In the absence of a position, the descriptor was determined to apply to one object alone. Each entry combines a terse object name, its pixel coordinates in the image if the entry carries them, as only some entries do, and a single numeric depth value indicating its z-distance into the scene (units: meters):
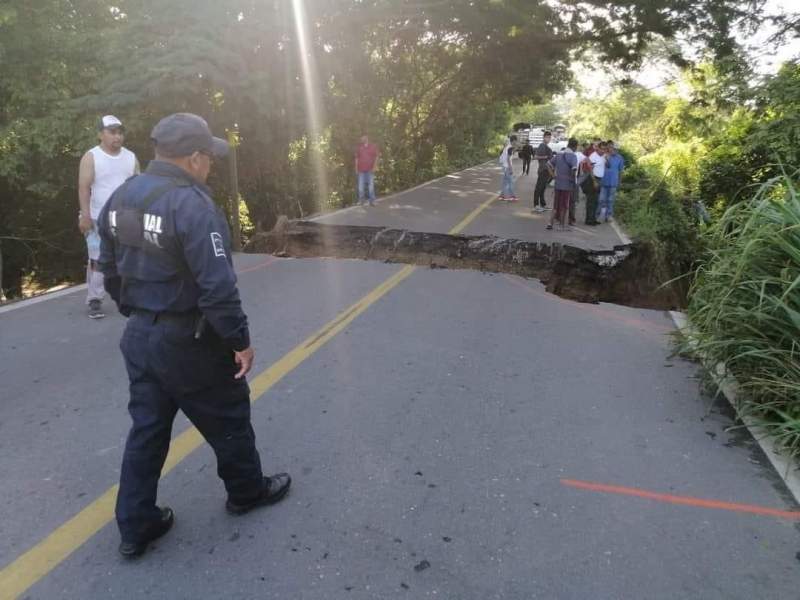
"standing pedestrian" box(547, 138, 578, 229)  11.35
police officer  2.36
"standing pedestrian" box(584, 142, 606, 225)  12.53
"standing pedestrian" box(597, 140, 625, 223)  12.58
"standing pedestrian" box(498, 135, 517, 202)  15.18
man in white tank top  5.47
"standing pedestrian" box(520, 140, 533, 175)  24.44
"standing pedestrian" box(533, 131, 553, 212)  13.34
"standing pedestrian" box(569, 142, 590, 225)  12.30
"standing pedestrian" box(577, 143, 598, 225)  12.54
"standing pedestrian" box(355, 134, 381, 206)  14.05
